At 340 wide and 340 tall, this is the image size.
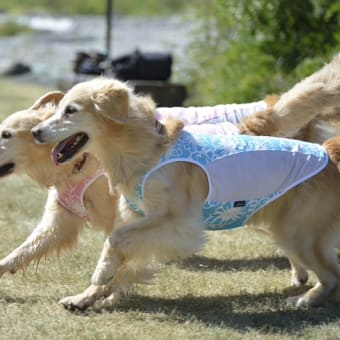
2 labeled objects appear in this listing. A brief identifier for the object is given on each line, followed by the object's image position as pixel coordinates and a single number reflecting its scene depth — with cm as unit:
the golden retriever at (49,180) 1114
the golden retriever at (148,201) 978
